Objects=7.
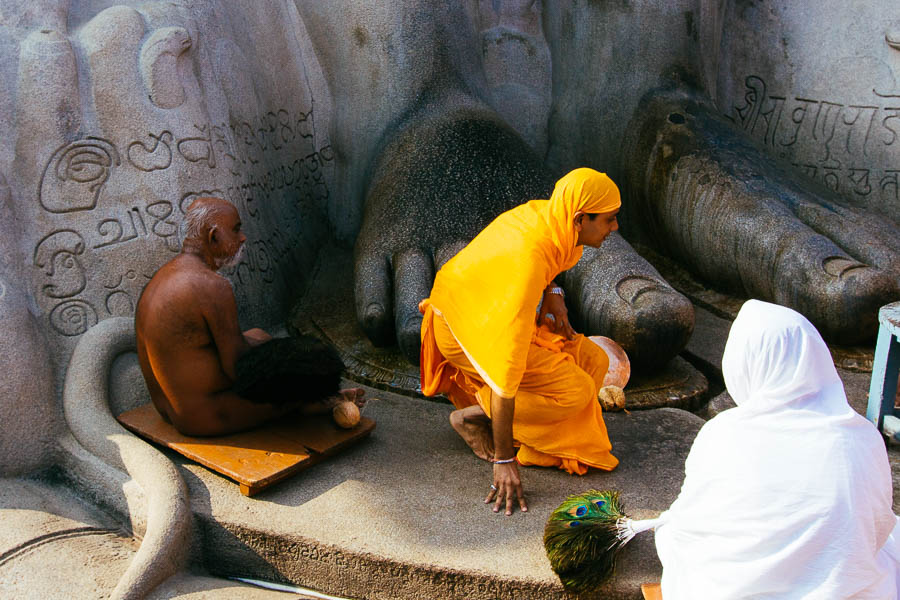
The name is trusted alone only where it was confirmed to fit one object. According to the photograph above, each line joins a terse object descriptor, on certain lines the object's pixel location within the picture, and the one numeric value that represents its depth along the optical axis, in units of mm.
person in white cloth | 1828
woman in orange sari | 2662
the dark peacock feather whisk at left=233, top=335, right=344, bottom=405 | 2869
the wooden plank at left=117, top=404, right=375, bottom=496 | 2801
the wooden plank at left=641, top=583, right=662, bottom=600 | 2273
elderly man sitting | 2811
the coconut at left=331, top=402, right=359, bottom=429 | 3086
